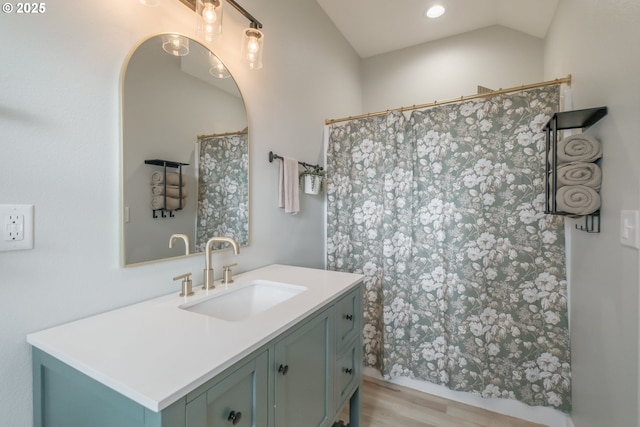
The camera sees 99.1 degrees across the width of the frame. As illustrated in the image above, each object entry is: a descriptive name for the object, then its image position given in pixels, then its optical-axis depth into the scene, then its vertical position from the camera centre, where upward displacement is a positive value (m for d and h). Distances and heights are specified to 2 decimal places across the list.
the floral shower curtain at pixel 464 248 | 1.60 -0.26
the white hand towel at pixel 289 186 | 1.78 +0.14
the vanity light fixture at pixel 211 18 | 1.15 +0.84
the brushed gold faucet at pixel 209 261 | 1.19 -0.24
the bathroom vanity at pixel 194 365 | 0.59 -0.40
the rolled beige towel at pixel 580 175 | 1.13 +0.15
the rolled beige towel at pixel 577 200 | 1.13 +0.04
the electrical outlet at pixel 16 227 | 0.73 -0.06
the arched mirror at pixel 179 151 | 1.03 +0.25
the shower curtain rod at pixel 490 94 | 1.53 +0.71
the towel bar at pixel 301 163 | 1.74 +0.33
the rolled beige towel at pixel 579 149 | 1.13 +0.26
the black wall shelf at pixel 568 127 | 1.15 +0.38
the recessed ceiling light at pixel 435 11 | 2.28 +1.68
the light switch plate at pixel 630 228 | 0.84 -0.06
